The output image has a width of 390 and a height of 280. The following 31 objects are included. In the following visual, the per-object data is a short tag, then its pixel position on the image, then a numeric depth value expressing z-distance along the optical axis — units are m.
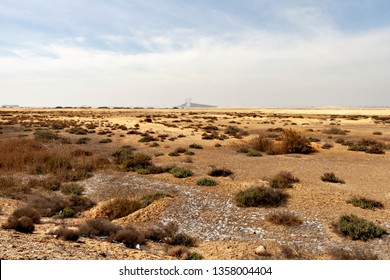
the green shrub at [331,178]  16.65
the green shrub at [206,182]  15.96
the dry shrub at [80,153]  23.20
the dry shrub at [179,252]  8.67
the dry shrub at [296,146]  25.80
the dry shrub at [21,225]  9.05
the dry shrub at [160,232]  10.21
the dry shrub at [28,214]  10.27
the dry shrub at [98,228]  9.69
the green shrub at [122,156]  21.34
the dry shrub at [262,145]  26.42
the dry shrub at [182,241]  9.79
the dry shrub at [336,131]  40.06
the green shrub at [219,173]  17.99
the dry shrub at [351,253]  8.55
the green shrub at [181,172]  17.69
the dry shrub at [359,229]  10.19
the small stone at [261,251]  9.23
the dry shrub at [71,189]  14.72
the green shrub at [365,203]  12.70
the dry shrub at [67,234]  8.66
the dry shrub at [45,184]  15.45
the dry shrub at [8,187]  13.84
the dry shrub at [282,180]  15.35
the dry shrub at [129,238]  9.36
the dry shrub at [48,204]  12.12
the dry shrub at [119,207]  12.22
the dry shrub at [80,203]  12.85
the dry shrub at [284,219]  11.42
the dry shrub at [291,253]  9.05
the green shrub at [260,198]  13.23
